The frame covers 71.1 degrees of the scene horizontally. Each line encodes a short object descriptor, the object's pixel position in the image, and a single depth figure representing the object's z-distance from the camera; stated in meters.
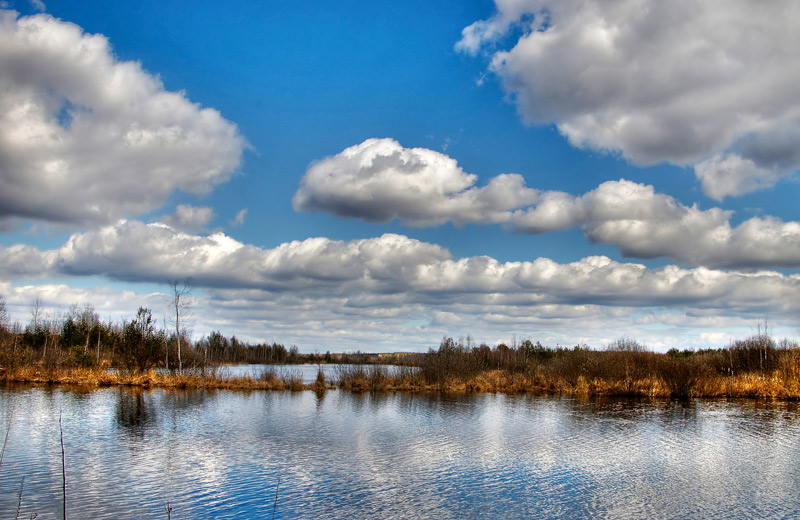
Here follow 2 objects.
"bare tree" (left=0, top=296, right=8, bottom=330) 64.82
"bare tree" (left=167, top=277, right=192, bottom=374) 54.12
